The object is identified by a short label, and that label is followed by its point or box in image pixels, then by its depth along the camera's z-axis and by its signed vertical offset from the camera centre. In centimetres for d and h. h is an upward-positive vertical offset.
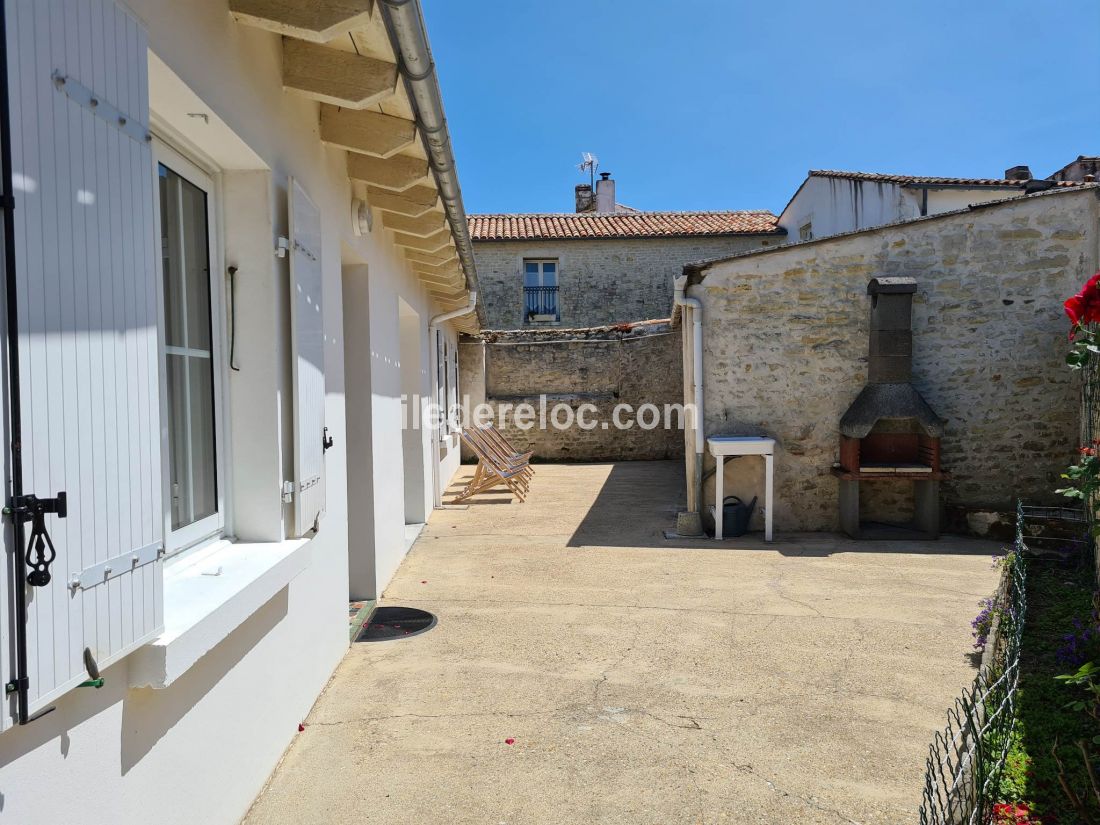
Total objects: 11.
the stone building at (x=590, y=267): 1805 +332
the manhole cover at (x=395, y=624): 430 -140
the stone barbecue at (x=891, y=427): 693 -33
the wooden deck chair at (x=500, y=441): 1119 -68
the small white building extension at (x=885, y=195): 1158 +335
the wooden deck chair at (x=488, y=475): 976 -105
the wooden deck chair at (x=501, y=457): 1027 -86
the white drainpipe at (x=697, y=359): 743 +38
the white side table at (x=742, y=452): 701 -56
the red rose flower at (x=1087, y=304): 257 +31
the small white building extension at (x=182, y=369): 130 +9
